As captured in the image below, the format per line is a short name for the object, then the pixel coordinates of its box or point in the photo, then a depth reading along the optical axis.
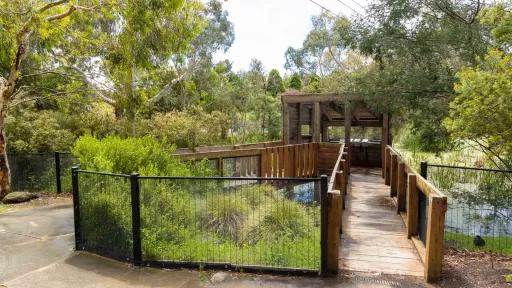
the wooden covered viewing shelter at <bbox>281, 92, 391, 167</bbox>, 12.59
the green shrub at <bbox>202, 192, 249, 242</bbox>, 4.68
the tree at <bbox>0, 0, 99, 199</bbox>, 6.88
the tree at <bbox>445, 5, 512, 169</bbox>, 5.62
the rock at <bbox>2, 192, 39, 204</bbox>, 7.88
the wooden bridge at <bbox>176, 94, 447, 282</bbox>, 3.95
